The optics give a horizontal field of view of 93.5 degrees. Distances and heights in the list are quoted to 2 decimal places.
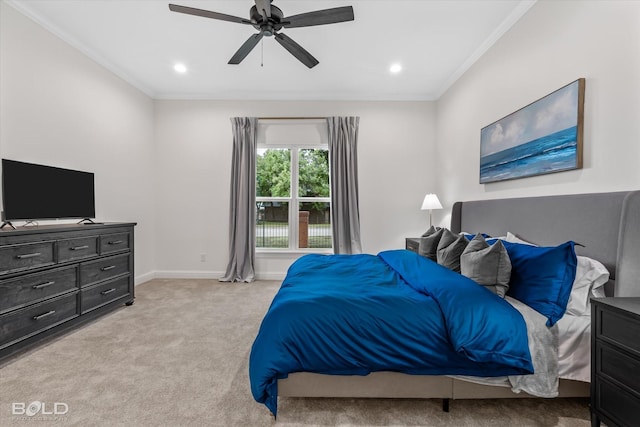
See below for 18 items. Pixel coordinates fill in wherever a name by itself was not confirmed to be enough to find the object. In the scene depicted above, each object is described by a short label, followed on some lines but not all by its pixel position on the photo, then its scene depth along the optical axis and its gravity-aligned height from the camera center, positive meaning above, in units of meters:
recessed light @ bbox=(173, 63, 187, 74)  3.76 +1.76
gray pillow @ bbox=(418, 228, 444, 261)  2.78 -0.34
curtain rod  4.66 +1.38
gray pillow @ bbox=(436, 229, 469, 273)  2.36 -0.35
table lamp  3.98 +0.07
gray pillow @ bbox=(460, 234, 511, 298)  1.91 -0.38
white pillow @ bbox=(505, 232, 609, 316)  1.68 -0.44
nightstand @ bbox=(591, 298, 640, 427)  1.27 -0.68
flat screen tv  2.48 +0.12
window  4.85 +0.13
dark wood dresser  2.19 -0.64
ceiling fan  2.18 +1.43
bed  1.58 -0.39
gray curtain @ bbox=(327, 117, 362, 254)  4.58 +0.38
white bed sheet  1.59 -0.75
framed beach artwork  2.10 +0.59
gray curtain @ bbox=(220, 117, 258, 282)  4.61 +0.09
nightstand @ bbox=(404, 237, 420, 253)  3.78 -0.47
